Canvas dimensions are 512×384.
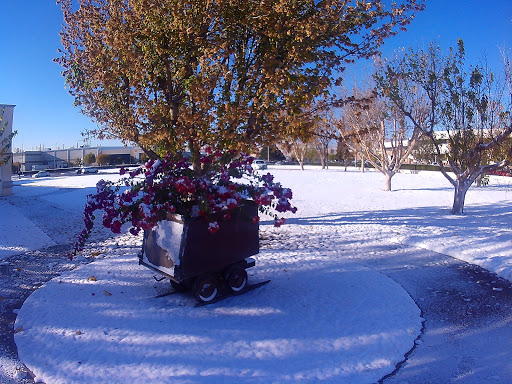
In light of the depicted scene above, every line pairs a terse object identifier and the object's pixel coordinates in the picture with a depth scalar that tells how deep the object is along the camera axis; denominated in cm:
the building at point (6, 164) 1941
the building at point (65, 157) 7516
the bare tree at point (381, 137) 2144
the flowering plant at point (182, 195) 512
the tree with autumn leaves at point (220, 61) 784
